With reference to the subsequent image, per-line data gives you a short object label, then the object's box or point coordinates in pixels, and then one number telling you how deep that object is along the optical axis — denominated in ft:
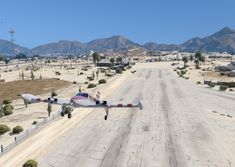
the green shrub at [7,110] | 112.53
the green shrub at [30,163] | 62.16
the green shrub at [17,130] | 85.01
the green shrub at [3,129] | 85.54
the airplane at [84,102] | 76.40
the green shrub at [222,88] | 181.62
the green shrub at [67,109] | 100.27
